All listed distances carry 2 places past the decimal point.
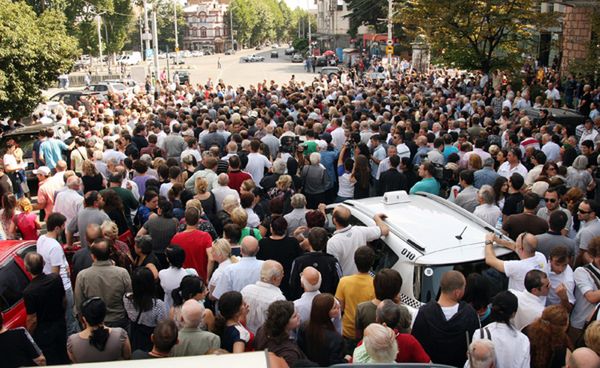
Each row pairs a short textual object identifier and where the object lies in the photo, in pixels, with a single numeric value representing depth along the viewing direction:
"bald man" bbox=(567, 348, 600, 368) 4.09
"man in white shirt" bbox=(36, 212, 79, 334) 6.79
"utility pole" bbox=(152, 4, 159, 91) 34.28
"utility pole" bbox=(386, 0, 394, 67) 37.97
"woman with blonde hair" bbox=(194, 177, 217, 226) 8.85
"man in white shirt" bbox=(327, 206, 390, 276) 6.82
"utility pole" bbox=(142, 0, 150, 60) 35.38
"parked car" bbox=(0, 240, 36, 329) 6.26
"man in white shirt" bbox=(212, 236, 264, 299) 6.23
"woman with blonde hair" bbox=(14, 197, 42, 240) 8.64
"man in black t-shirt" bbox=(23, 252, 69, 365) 5.97
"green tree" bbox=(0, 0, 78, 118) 19.95
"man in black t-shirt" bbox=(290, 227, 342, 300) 6.31
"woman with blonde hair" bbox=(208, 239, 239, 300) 6.39
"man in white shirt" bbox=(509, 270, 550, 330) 5.36
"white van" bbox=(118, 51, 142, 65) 82.94
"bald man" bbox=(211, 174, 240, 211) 9.02
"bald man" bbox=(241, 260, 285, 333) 5.68
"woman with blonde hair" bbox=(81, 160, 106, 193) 9.98
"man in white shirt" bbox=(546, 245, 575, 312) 5.92
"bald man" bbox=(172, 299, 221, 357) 4.91
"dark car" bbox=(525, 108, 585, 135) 16.28
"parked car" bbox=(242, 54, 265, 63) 87.78
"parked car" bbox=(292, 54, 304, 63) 83.50
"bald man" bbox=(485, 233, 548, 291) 5.96
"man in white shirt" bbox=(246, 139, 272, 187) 11.19
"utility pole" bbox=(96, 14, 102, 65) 59.84
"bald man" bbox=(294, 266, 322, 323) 5.53
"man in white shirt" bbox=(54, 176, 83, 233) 8.96
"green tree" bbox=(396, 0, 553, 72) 22.92
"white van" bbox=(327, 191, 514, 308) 6.08
